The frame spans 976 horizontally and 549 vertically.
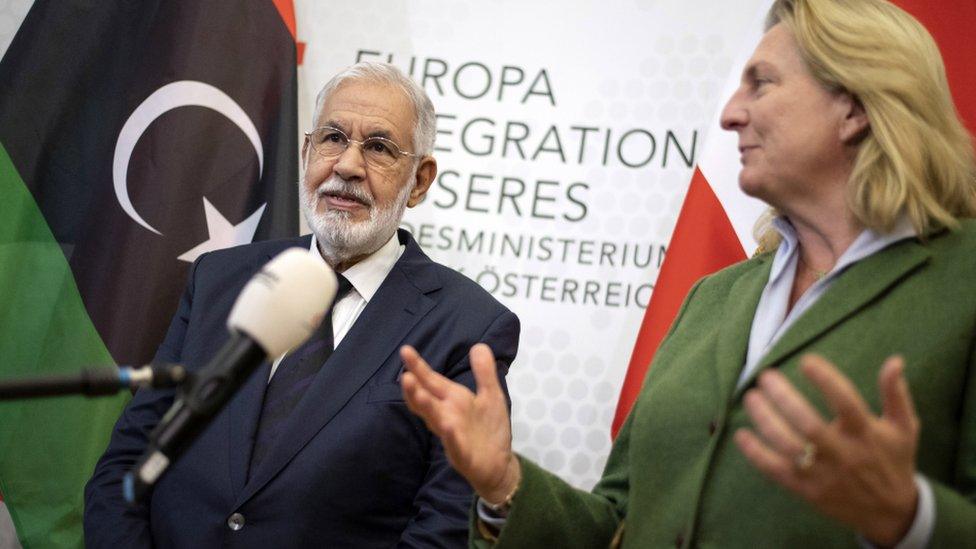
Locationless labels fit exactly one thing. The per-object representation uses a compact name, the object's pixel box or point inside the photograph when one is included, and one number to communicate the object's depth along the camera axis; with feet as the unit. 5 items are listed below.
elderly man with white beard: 8.66
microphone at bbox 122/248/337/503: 4.42
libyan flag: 11.58
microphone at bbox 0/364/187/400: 4.51
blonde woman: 5.69
